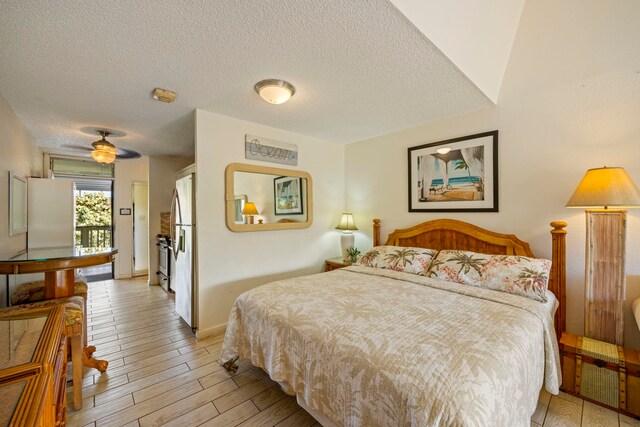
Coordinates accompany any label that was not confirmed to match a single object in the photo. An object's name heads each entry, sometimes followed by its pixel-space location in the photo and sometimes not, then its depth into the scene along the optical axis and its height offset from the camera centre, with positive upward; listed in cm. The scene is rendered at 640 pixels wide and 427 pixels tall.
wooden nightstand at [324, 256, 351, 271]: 335 -67
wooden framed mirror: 285 +18
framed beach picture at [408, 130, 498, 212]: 259 +40
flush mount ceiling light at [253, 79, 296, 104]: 206 +98
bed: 101 -65
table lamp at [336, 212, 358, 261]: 366 -25
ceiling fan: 312 +77
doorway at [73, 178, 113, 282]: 532 -7
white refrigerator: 277 -40
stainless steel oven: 420 -80
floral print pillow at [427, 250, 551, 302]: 190 -49
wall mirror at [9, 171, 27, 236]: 252 +11
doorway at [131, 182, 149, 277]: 525 -33
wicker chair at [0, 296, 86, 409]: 171 -80
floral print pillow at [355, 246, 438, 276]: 257 -49
